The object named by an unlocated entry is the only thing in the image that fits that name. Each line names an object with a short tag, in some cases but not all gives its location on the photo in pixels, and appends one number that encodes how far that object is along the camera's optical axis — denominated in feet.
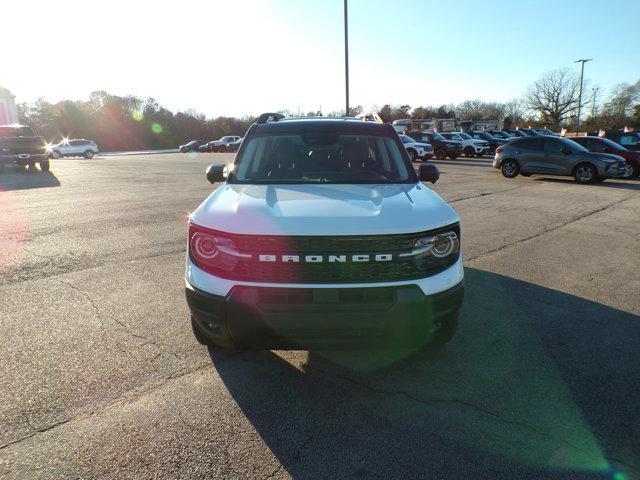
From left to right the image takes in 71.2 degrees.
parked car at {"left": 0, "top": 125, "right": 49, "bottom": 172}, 64.34
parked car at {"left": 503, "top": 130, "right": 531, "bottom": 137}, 116.49
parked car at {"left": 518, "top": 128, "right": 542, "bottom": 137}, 127.48
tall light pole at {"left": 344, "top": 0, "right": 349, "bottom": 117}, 62.75
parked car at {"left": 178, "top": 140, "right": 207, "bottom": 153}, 181.37
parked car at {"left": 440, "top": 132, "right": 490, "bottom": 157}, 98.63
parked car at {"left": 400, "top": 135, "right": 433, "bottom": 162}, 81.61
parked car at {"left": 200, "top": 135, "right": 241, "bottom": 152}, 162.09
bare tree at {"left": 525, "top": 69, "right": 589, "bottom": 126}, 256.52
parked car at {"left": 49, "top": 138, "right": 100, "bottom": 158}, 146.41
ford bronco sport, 8.63
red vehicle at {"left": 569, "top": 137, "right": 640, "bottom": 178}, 55.42
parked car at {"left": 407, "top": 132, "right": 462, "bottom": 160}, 90.38
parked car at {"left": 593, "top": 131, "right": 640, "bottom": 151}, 66.32
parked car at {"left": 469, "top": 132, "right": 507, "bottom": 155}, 105.22
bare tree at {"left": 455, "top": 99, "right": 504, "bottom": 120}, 327.06
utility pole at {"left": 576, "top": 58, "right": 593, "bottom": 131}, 177.78
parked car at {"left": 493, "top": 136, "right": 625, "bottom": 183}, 50.37
